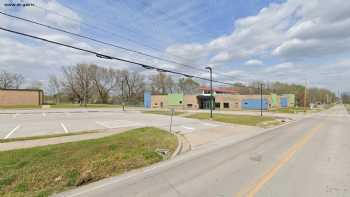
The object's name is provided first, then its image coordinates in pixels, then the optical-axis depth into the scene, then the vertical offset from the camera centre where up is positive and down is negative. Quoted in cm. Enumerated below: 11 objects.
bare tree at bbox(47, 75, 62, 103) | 8800 +349
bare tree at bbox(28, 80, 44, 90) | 9428 +609
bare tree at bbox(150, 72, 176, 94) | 9162 +750
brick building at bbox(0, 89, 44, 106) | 5803 +53
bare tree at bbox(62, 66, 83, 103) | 7475 +495
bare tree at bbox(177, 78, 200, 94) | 9781 +699
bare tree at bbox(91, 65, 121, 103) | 7953 +821
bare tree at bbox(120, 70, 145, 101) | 8825 +629
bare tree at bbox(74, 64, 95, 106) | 7306 +841
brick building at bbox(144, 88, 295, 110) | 5868 -42
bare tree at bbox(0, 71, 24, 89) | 7838 +735
